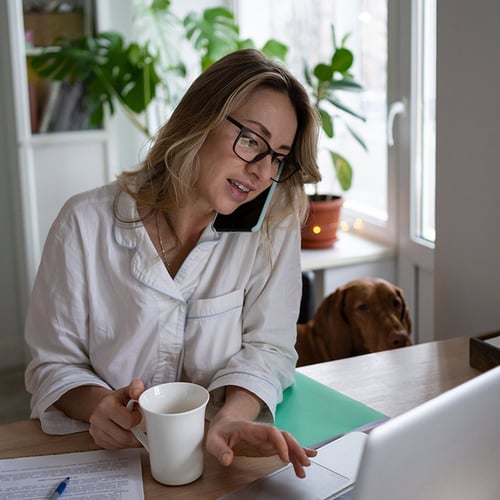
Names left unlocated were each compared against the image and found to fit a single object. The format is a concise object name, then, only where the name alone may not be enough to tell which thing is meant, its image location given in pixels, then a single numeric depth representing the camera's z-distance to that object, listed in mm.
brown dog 1945
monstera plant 3236
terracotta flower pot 2877
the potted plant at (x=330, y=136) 2703
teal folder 1364
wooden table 1166
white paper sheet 1120
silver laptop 782
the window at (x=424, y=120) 2541
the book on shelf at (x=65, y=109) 3330
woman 1451
